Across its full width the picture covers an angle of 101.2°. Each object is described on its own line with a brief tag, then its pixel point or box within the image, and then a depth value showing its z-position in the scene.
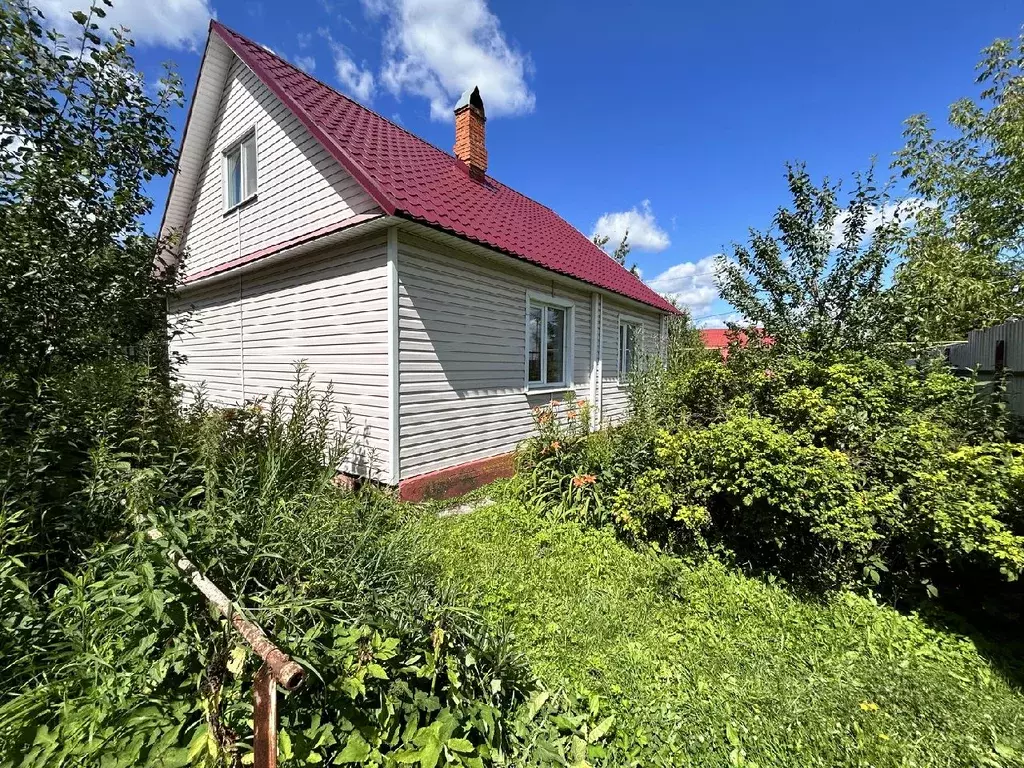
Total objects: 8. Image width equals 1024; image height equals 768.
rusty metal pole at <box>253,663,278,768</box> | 1.24
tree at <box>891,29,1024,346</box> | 7.27
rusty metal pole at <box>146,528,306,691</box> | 1.31
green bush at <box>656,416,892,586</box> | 3.36
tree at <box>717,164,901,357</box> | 4.86
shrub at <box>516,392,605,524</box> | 4.91
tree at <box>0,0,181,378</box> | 2.86
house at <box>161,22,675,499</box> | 5.62
